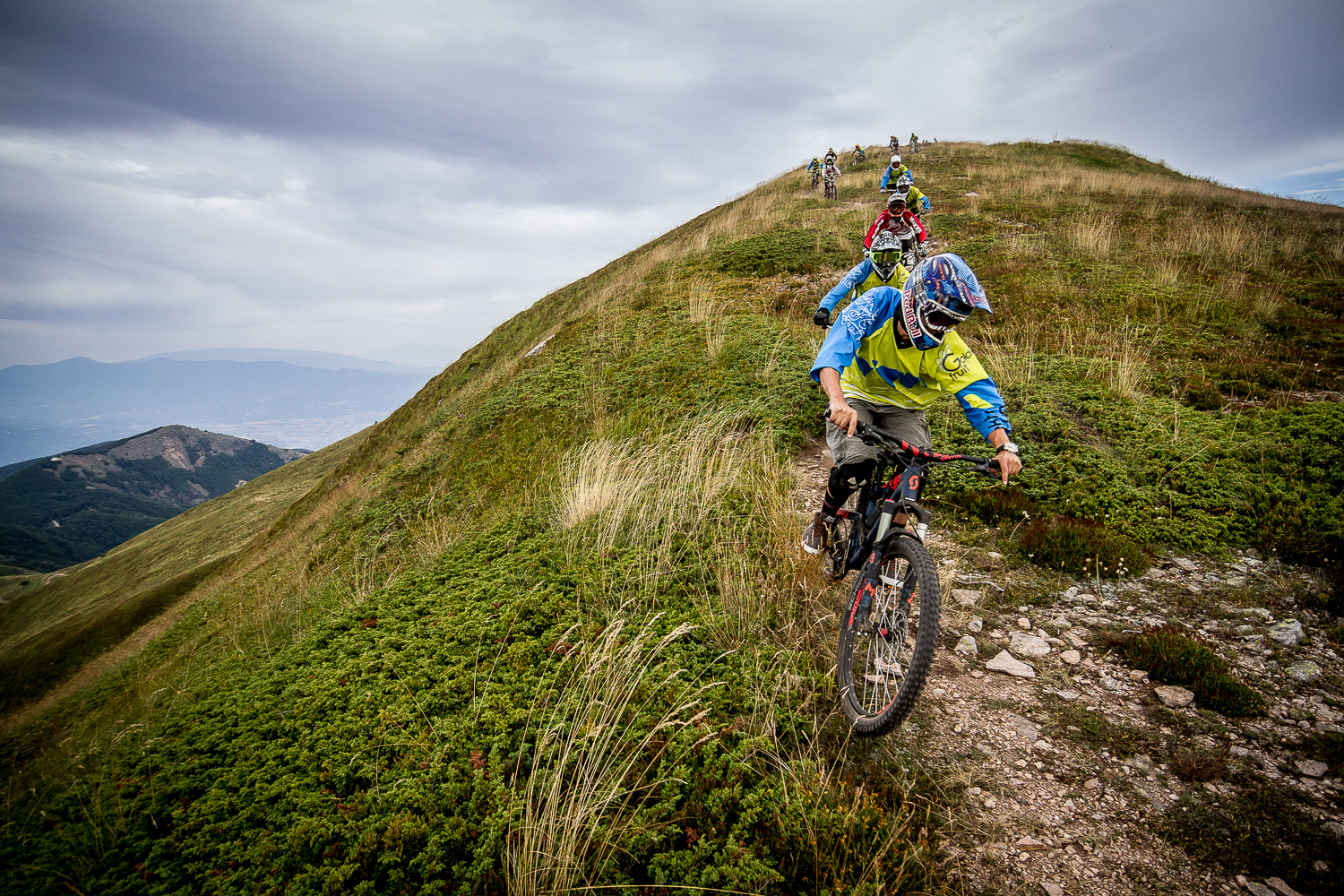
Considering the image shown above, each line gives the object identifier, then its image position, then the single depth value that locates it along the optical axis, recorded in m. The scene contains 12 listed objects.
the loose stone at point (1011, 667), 4.13
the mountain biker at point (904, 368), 3.64
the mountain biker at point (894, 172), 12.37
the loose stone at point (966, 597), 4.89
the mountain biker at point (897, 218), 8.64
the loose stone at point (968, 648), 4.35
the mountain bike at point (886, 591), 3.29
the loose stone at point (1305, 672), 3.87
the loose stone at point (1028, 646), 4.34
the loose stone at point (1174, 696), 3.77
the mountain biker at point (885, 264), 7.57
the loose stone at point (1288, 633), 4.19
